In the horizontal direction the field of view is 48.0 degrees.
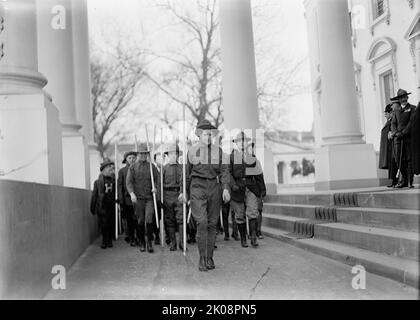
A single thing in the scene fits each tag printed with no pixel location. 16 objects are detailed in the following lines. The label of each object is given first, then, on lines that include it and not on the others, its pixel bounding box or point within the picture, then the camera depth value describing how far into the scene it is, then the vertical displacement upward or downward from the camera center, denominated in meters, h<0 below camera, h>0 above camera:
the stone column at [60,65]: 11.20 +3.33
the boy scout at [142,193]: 9.41 +0.06
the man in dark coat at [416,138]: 7.17 +0.67
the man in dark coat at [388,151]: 10.09 +0.69
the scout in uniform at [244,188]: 9.36 +0.04
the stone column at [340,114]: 12.86 +1.95
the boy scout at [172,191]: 9.50 +0.07
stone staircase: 5.81 -0.71
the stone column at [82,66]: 16.42 +4.81
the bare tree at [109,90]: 31.67 +7.37
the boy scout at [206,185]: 7.06 +0.12
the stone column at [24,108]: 6.06 +1.26
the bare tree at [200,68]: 27.48 +7.46
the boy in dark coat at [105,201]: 9.94 -0.04
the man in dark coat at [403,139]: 9.26 +0.84
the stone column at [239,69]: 14.28 +3.72
